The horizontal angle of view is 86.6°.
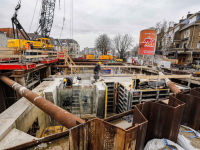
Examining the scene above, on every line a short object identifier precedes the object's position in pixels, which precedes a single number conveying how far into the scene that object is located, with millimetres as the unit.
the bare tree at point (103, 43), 45628
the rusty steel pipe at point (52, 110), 2545
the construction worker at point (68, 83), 7328
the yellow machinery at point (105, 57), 30816
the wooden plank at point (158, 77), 5496
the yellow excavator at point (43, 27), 13148
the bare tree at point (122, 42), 43094
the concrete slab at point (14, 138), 2872
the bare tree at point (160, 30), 36250
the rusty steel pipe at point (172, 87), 4860
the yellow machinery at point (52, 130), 5138
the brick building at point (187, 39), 26703
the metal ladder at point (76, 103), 7606
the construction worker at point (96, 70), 8539
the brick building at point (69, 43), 65981
